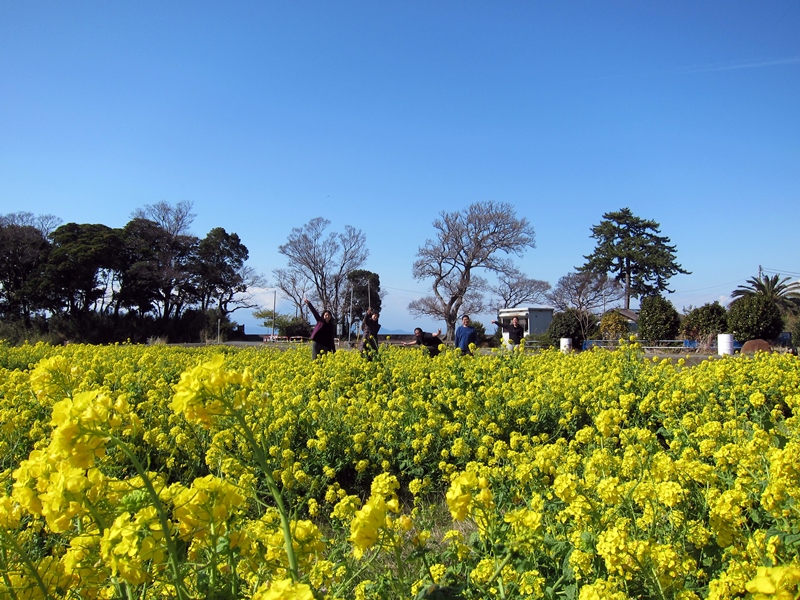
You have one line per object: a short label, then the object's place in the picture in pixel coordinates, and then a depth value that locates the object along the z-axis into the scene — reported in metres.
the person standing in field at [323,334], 10.45
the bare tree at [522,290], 44.88
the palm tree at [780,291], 44.59
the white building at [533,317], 37.02
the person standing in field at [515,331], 13.35
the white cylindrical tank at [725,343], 15.21
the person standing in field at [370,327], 10.57
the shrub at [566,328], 26.61
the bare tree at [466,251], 38.94
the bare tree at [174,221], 40.88
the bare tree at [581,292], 51.66
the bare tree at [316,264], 43.38
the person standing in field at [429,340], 11.17
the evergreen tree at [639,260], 56.47
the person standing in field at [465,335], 10.58
